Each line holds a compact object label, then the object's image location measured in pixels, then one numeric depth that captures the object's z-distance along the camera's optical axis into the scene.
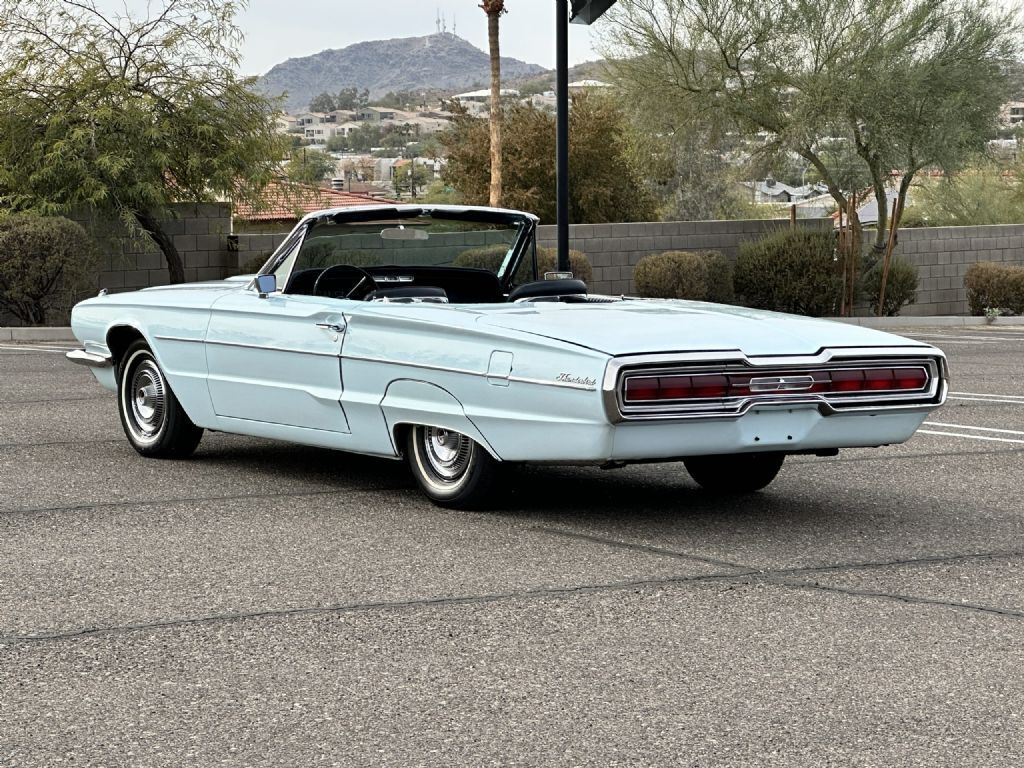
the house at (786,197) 110.75
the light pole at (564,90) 19.48
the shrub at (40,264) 22.50
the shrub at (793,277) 28.36
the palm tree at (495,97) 37.22
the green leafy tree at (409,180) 120.12
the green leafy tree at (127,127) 24.33
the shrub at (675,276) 27.75
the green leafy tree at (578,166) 48.19
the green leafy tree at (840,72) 29.20
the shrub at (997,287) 29.98
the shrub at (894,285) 29.70
